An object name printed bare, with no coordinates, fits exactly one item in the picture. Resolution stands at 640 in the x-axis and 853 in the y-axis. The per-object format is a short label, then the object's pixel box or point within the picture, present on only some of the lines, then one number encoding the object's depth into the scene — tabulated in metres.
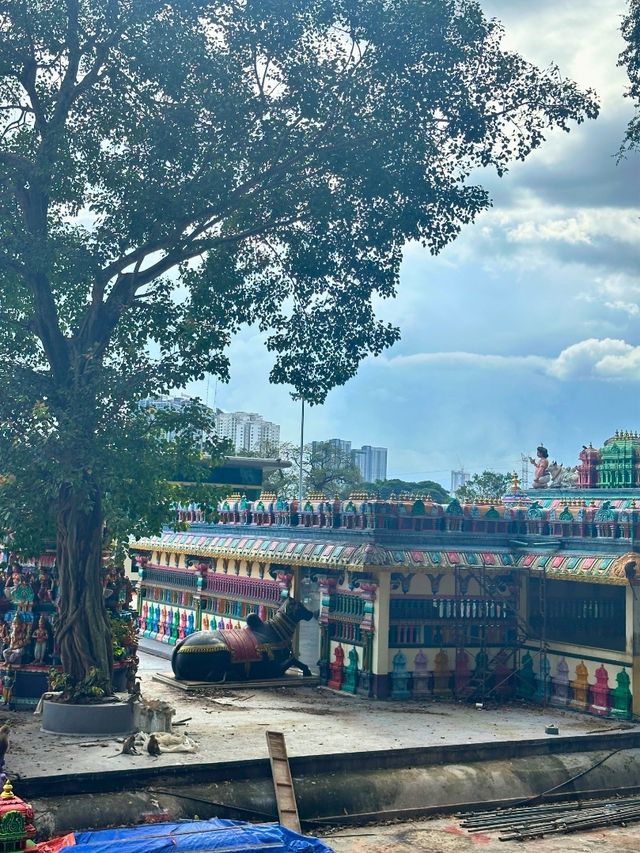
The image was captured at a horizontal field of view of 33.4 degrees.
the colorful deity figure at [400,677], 26.75
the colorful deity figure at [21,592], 23.81
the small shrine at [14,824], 13.20
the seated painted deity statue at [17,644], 23.14
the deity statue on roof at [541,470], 32.28
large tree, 21.19
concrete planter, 20.80
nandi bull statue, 27.67
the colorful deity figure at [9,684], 23.16
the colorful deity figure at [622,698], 24.17
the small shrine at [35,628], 23.22
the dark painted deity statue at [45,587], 24.05
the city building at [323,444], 101.72
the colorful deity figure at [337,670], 27.94
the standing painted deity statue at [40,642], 23.39
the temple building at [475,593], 25.41
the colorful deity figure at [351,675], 27.39
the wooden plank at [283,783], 17.69
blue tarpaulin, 14.89
